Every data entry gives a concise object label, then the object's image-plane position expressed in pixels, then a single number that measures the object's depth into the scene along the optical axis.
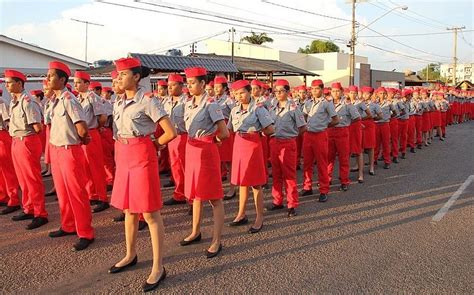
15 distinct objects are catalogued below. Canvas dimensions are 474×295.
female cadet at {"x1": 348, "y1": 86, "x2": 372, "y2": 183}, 8.35
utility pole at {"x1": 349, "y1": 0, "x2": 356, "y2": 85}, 28.08
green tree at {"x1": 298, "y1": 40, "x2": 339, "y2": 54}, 60.17
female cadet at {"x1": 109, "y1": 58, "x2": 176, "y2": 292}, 3.70
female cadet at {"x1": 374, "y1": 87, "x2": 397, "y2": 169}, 9.67
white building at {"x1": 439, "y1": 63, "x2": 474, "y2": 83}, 113.94
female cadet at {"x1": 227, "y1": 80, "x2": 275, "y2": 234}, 5.09
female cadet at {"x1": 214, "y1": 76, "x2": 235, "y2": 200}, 7.42
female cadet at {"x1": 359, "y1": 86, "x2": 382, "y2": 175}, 8.95
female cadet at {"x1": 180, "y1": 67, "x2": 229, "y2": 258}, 4.36
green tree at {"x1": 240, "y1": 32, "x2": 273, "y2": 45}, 47.19
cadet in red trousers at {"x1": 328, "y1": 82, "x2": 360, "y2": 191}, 7.47
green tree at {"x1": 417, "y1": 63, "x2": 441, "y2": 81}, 89.18
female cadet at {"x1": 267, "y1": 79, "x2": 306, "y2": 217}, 5.92
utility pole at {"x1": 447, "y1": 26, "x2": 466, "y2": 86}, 48.81
